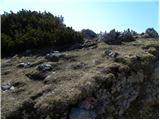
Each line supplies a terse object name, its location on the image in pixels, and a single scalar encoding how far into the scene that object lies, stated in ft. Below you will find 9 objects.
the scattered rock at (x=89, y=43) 23.52
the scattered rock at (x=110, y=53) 19.82
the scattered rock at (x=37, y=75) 18.15
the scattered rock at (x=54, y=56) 20.76
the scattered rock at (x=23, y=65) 20.20
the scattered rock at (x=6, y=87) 16.93
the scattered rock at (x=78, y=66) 18.78
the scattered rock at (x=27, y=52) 22.98
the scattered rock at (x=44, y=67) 18.96
